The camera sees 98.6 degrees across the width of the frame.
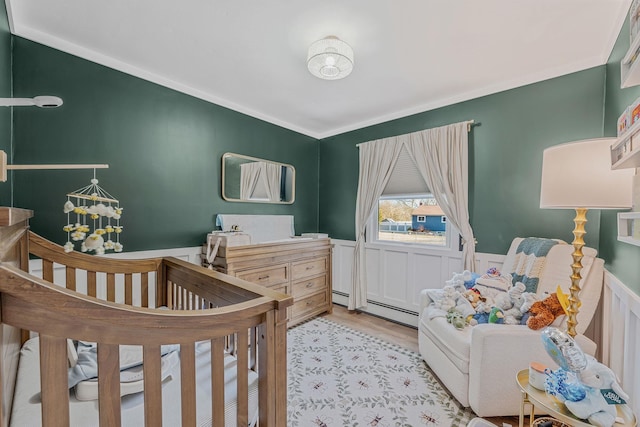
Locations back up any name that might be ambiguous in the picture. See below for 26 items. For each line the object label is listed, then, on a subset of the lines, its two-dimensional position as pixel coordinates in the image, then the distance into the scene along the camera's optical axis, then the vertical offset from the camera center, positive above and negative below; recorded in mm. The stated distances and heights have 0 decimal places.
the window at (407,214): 3006 -70
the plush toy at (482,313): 1939 -755
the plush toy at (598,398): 1086 -765
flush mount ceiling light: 1813 +1012
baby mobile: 1302 -102
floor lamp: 1361 +127
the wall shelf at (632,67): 979 +527
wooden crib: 633 -385
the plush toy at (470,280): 2260 -600
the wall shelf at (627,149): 1060 +254
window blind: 3059 +328
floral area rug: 1699 -1295
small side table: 1104 -859
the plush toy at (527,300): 1755 -601
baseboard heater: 3064 -1192
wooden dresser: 2500 -633
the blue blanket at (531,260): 1989 -397
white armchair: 1607 -860
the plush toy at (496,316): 1812 -716
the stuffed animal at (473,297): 2077 -684
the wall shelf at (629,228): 1203 -92
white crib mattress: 877 -694
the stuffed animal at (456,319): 1937 -800
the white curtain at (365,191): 3256 +201
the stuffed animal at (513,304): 1788 -658
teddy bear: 1611 -619
